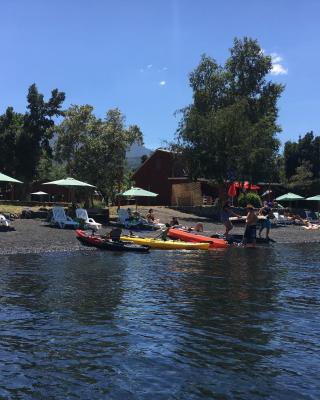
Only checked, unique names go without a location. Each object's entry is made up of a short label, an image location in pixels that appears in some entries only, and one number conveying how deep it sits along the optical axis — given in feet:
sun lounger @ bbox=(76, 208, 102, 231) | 97.89
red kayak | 74.13
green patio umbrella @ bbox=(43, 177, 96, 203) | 103.24
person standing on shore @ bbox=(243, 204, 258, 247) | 87.34
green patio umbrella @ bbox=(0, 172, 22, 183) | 88.94
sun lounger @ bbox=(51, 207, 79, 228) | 96.58
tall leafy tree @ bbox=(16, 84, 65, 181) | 161.17
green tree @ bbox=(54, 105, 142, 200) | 126.62
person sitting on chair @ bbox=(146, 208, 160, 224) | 108.47
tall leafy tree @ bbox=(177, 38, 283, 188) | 144.77
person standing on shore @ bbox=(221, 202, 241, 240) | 92.89
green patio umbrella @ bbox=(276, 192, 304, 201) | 161.53
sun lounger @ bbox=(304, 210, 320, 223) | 153.83
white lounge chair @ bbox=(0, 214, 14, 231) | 86.79
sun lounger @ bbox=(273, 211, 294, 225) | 139.10
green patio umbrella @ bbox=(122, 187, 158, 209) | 112.16
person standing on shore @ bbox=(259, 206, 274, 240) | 98.58
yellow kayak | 80.48
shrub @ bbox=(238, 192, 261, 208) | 162.30
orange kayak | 85.66
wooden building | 185.84
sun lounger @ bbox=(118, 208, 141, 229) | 104.27
